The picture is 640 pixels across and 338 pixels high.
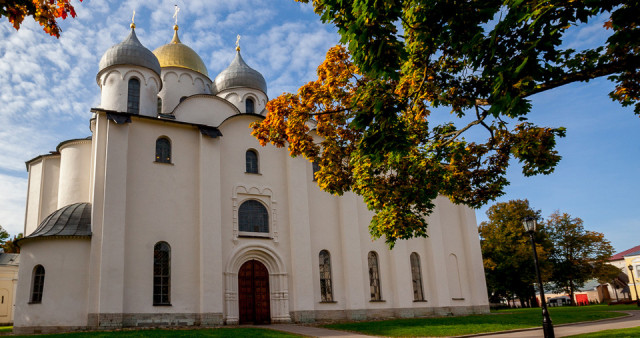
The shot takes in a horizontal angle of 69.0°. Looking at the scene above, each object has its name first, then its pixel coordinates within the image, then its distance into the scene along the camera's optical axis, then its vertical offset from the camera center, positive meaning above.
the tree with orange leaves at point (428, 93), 6.40 +3.45
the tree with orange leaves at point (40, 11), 5.23 +3.40
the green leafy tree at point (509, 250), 37.69 +2.61
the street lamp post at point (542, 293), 12.55 -0.34
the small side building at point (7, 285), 35.22 +2.18
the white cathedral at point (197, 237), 17.98 +2.71
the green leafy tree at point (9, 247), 41.77 +5.82
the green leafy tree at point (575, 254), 41.41 +2.18
